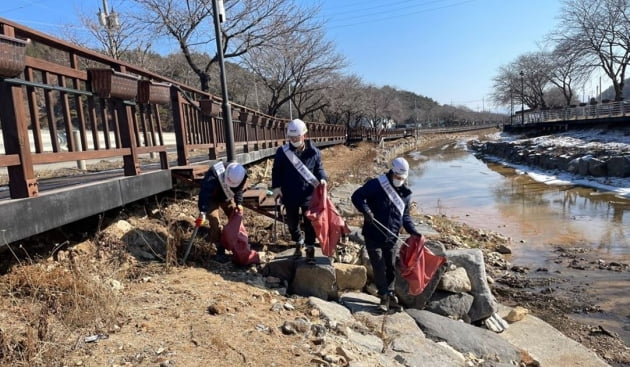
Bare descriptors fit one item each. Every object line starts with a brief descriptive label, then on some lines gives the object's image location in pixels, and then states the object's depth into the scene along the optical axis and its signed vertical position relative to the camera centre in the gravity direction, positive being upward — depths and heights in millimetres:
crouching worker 5191 -583
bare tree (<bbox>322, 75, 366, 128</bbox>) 37522 +3511
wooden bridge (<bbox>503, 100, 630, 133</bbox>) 28911 +150
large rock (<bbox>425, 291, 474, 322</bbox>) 5652 -2254
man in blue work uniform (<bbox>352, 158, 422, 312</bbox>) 5047 -946
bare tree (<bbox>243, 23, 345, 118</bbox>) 21891 +3880
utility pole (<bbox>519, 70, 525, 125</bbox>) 55100 +705
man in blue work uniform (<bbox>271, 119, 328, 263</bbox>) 5160 -447
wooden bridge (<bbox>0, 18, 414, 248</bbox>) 3311 +253
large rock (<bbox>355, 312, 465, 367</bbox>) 3881 -1991
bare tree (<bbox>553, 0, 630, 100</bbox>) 34094 +6336
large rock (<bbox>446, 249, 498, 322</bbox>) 5836 -2081
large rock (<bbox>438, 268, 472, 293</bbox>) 5750 -2005
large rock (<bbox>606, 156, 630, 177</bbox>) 18688 -2155
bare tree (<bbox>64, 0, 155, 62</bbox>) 13607 +4015
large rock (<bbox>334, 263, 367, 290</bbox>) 5465 -1730
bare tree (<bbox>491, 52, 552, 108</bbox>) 60500 +5851
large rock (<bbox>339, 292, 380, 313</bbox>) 4965 -1930
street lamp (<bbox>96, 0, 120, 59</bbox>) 13469 +4036
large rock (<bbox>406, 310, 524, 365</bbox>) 4672 -2301
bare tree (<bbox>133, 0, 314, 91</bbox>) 15594 +4307
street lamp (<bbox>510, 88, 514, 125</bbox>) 67062 +3235
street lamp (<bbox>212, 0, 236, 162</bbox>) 7341 +1069
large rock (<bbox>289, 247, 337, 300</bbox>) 4953 -1592
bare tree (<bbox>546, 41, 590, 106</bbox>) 37750 +5260
